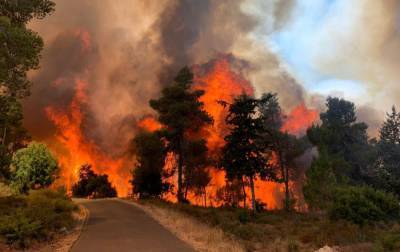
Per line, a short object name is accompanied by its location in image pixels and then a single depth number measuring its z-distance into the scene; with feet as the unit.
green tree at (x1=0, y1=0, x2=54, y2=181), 55.00
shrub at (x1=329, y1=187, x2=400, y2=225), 73.61
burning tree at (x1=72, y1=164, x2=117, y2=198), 248.32
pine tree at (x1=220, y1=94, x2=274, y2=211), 119.96
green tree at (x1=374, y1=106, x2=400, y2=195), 108.84
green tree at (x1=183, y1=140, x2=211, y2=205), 161.89
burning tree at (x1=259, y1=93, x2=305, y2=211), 198.70
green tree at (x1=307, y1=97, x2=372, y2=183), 193.36
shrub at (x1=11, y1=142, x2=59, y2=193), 105.19
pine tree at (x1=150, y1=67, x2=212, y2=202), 138.21
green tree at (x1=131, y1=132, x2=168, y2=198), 157.38
